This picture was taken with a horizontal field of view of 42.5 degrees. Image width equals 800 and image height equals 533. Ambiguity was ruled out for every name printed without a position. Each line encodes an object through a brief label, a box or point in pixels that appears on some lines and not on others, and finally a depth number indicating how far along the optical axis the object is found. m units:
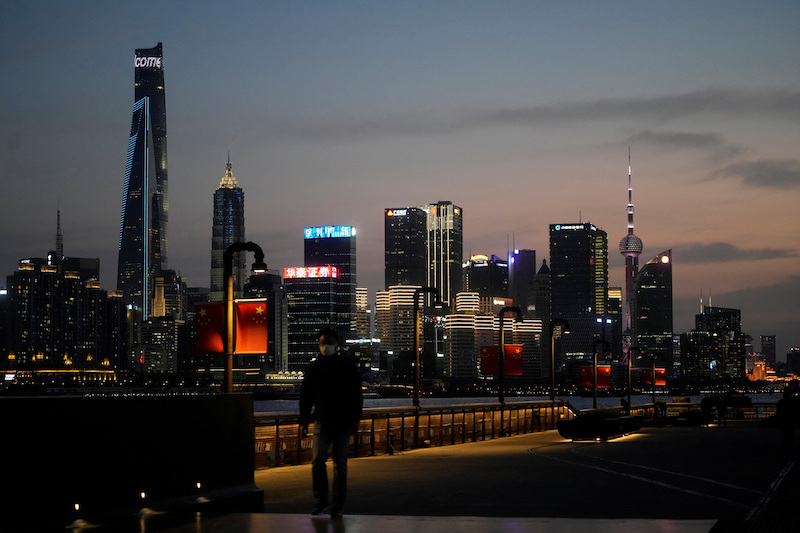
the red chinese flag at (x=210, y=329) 22.75
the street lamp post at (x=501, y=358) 43.06
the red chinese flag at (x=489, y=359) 43.53
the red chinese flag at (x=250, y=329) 22.00
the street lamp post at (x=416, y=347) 33.37
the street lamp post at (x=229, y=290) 19.98
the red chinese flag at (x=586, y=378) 57.53
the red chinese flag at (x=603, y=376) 60.47
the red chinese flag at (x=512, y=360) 43.89
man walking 11.02
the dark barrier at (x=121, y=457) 9.06
